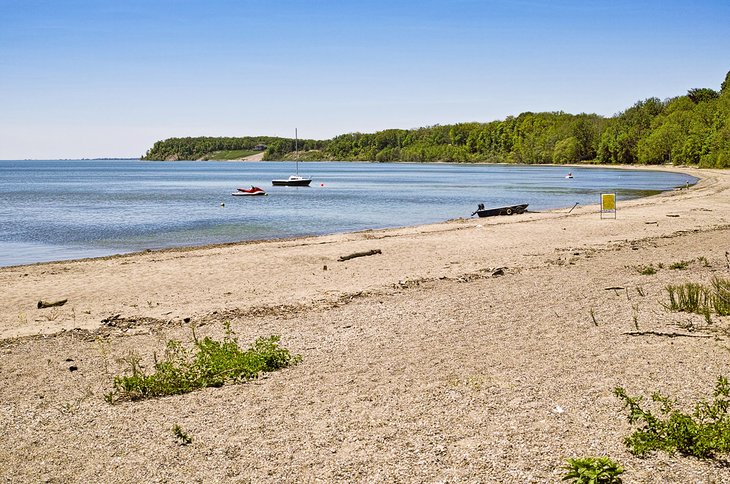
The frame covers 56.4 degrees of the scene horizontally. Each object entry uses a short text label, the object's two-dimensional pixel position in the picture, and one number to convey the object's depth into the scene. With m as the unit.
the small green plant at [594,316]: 10.75
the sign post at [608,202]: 31.48
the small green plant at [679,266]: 15.94
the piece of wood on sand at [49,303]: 14.91
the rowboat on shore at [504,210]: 38.22
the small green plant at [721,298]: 10.78
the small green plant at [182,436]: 6.74
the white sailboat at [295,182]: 91.31
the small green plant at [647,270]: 15.42
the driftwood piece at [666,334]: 9.61
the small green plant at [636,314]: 10.21
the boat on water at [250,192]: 71.53
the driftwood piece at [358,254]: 21.12
